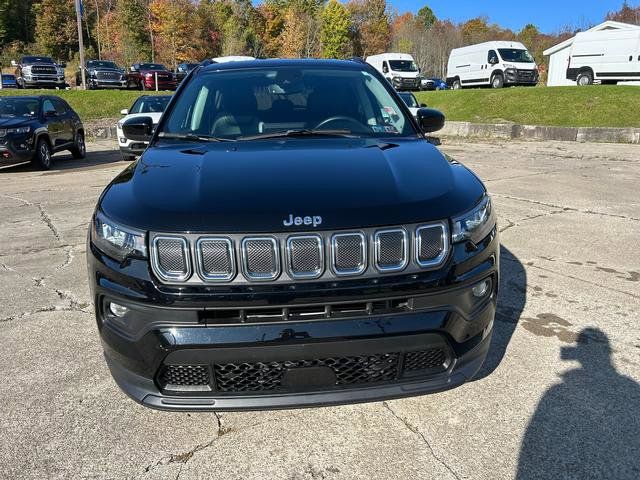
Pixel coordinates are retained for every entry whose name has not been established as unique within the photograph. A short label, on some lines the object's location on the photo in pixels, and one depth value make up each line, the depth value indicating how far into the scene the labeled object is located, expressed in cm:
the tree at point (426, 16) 9738
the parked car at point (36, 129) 1160
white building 4275
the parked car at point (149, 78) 3319
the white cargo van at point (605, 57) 2483
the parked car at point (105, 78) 3272
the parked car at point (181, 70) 3492
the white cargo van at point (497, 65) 2656
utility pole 2668
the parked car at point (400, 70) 3170
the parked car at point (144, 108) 1340
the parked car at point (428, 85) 4172
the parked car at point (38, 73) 3066
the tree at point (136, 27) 6450
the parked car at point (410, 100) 1573
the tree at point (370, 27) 8650
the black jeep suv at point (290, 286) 211
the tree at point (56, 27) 6381
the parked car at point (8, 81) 4093
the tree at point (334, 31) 7806
